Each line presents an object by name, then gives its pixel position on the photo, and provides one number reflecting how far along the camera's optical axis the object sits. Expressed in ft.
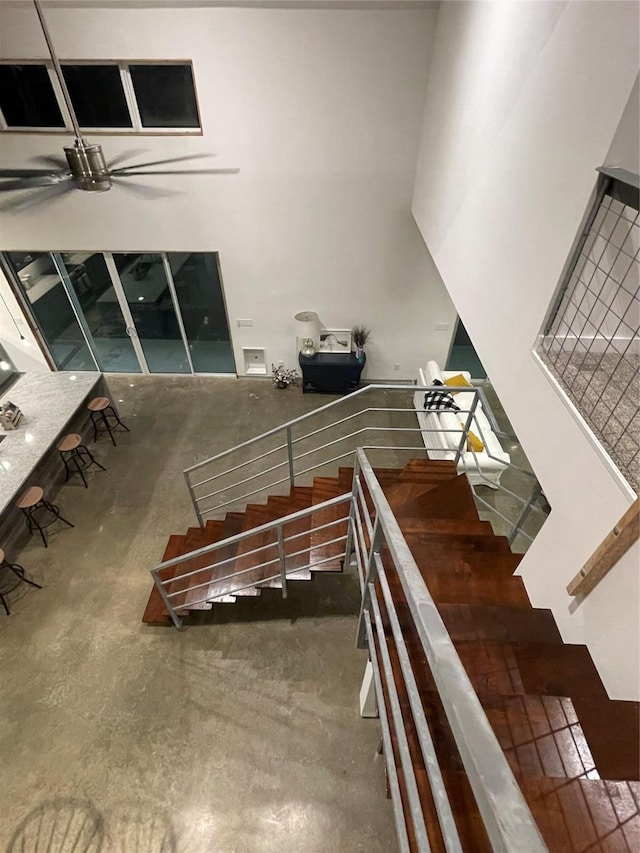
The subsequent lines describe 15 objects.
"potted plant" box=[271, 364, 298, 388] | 20.49
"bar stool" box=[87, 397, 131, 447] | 16.94
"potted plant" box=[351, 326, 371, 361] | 19.24
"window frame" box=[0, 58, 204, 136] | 13.58
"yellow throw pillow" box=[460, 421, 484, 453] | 14.82
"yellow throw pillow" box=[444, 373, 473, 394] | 17.58
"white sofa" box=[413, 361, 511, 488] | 14.69
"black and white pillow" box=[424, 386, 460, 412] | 15.47
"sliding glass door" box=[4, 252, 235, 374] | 18.53
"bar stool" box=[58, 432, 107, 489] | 15.29
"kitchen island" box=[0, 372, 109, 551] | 13.66
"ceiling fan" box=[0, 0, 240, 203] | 8.68
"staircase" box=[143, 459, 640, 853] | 3.82
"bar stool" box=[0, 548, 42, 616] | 12.87
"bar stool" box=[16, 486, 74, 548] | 13.39
